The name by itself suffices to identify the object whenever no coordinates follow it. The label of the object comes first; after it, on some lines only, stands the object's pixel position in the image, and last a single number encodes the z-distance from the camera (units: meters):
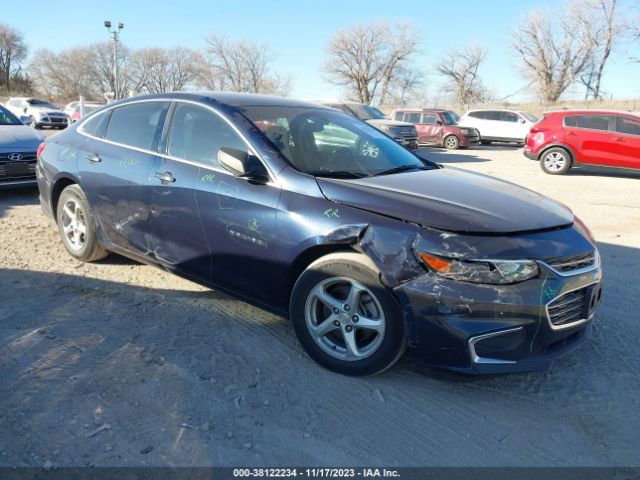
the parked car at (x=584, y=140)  12.38
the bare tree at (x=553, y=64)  53.19
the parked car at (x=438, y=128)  20.95
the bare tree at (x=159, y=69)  70.00
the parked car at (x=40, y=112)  28.66
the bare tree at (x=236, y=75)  67.56
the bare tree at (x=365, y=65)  63.94
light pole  27.69
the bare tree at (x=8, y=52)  72.25
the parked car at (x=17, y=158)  7.15
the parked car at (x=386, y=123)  16.67
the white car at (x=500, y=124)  23.41
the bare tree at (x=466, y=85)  66.50
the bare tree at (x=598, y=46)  48.66
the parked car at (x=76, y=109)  22.16
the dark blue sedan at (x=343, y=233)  2.60
